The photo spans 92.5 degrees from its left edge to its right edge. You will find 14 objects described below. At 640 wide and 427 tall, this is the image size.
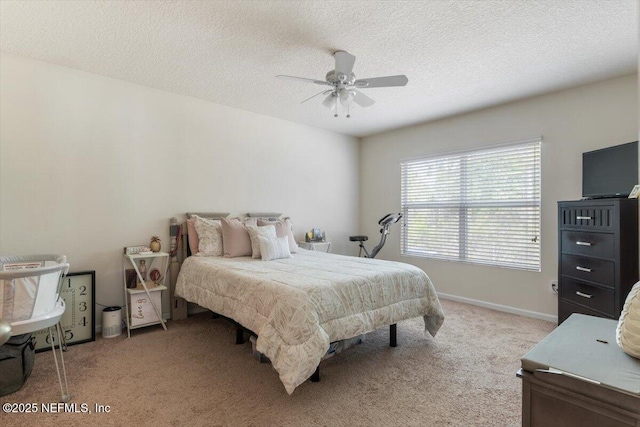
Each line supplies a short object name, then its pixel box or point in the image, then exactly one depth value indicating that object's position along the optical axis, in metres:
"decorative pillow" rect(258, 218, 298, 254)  3.82
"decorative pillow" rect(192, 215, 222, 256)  3.43
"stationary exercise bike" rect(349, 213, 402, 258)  4.64
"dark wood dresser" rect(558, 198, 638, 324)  2.44
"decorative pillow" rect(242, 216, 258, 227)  3.72
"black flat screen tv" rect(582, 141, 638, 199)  2.57
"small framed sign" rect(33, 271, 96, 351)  2.79
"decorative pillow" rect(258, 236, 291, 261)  3.27
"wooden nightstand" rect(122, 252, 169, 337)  3.04
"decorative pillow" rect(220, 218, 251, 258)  3.40
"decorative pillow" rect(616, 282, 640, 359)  1.12
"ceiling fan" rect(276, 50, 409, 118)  2.52
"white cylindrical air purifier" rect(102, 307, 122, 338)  2.94
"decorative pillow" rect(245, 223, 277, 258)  3.40
